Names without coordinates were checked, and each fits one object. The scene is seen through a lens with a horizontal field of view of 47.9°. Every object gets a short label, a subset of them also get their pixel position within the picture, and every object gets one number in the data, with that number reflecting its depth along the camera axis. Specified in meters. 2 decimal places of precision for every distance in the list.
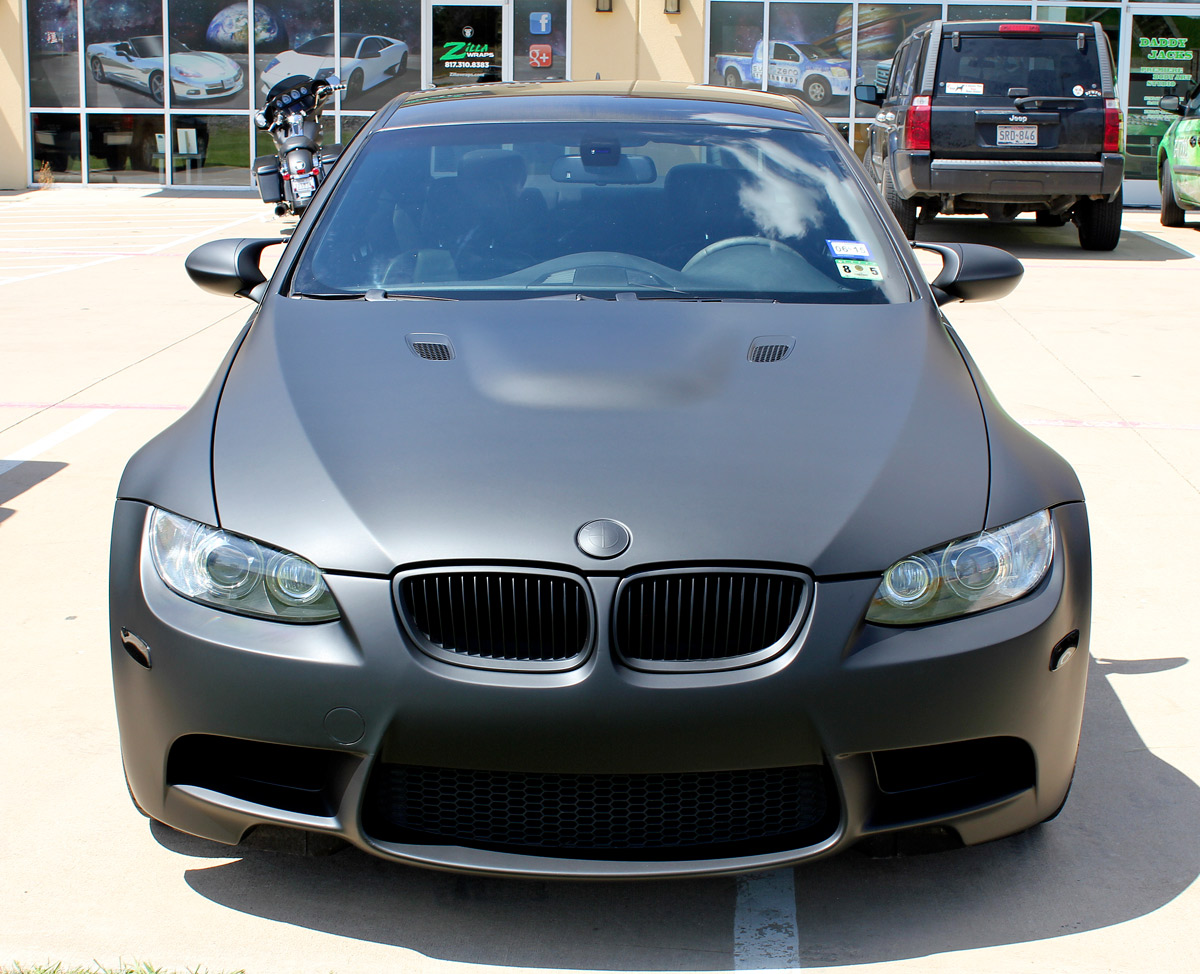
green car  13.54
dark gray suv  11.73
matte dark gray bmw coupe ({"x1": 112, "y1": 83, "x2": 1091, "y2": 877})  2.16
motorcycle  13.79
